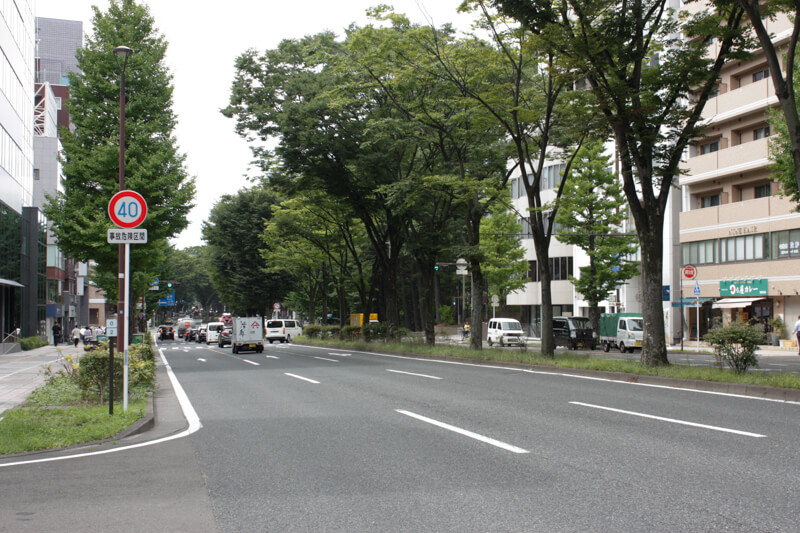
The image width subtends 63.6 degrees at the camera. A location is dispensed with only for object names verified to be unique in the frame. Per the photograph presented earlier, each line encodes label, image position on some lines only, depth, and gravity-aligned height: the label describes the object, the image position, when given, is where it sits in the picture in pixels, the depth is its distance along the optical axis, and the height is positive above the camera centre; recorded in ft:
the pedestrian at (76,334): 124.90 -6.29
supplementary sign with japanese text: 33.01 +3.42
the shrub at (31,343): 126.21 -8.00
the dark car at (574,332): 116.26 -5.89
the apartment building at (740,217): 116.57 +15.98
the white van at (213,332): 182.91 -8.46
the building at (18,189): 119.34 +23.38
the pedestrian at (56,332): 140.72 -6.49
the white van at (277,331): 167.94 -7.60
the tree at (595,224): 119.65 +14.35
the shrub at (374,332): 113.19 -5.40
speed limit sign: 33.01 +4.82
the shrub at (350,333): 129.90 -6.37
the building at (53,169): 180.96 +40.04
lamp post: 45.11 +12.54
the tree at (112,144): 73.51 +18.43
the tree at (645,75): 49.26 +17.79
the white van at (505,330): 123.95 -5.80
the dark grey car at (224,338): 153.79 -8.61
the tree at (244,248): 186.19 +15.80
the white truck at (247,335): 113.50 -5.83
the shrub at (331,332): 143.64 -6.87
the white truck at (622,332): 108.75 -5.50
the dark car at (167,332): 228.63 -10.50
